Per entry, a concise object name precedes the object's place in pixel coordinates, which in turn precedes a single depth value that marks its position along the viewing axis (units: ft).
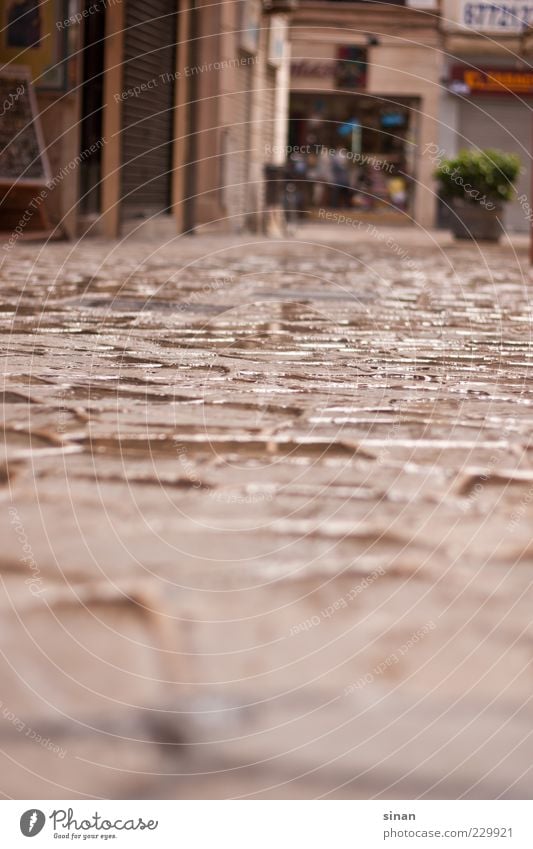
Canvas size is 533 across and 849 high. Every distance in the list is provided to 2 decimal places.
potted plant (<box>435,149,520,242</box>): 49.44
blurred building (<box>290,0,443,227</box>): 77.05
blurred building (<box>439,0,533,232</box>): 78.07
